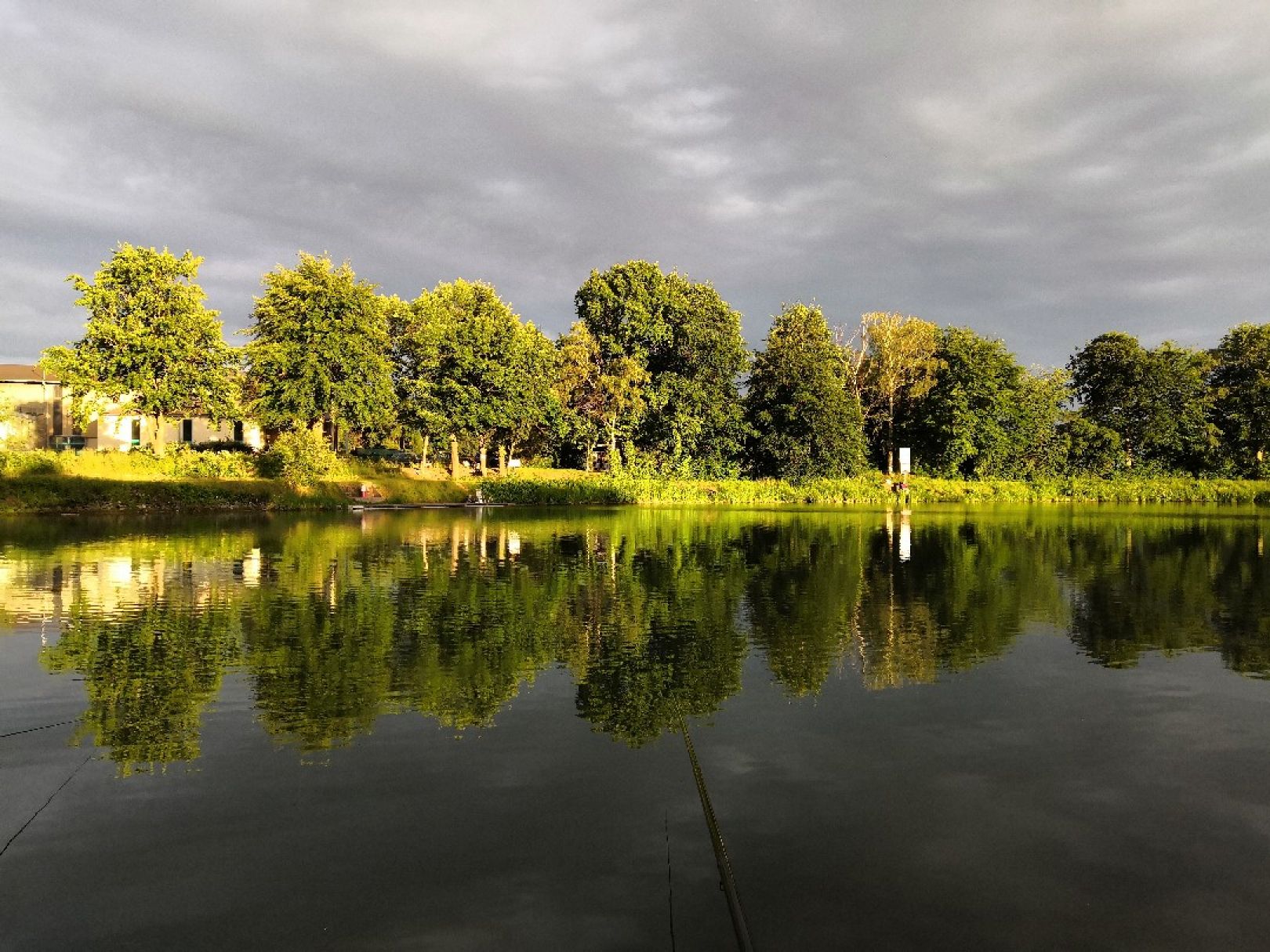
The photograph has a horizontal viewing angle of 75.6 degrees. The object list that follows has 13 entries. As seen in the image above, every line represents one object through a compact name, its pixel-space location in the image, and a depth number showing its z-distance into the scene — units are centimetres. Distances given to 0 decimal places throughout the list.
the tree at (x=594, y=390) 6481
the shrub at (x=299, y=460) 5106
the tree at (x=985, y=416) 7494
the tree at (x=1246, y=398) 7750
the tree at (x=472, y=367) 6106
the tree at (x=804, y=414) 6962
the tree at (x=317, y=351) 5631
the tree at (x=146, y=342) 5159
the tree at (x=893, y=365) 7844
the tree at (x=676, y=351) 6706
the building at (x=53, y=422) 7125
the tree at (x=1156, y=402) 7881
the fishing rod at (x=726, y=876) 488
